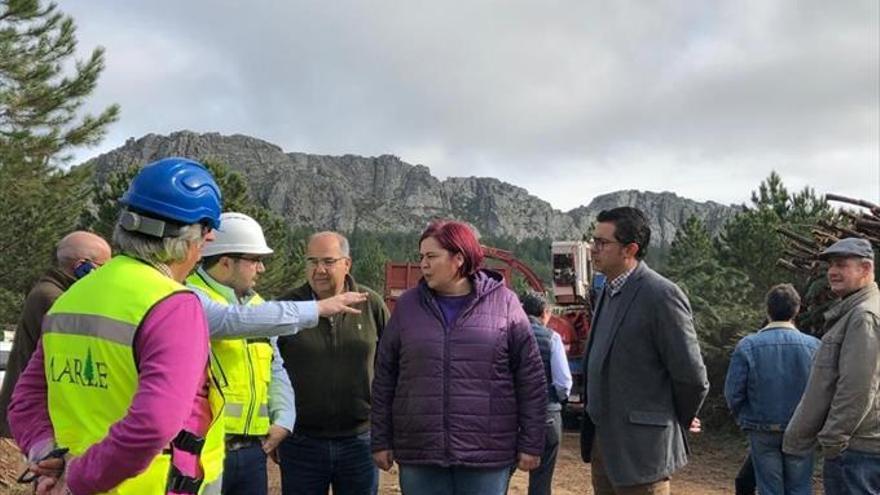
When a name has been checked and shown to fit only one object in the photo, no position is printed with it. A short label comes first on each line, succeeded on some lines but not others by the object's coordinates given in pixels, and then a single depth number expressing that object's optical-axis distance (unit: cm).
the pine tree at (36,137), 1320
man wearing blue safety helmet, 176
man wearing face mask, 395
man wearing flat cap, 353
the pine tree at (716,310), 1159
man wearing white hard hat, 303
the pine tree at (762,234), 1746
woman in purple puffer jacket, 319
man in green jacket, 373
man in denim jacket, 519
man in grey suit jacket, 333
